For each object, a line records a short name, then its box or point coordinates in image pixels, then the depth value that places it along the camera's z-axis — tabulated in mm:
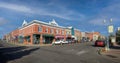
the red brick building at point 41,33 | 22890
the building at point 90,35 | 42593
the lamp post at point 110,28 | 10379
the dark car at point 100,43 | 16241
